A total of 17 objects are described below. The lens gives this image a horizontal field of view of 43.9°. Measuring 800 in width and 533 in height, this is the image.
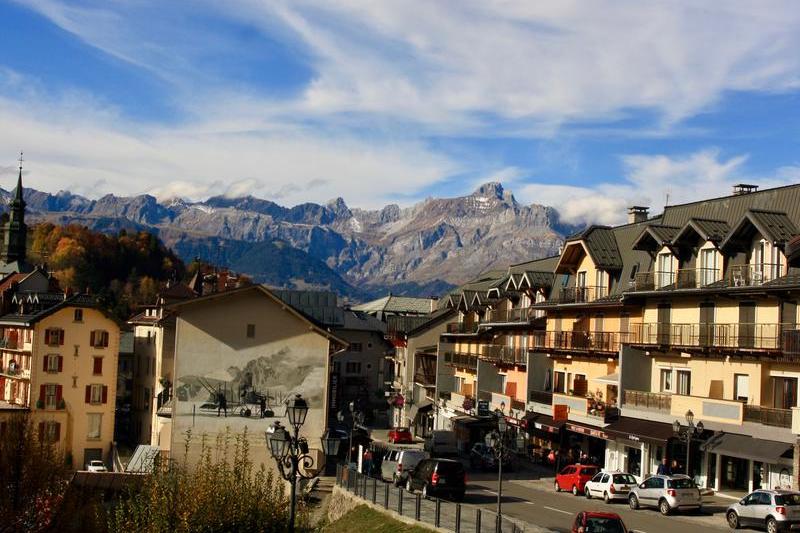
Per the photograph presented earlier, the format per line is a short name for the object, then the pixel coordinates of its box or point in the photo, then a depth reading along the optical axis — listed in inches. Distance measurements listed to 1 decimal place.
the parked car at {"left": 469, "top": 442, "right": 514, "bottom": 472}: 2330.2
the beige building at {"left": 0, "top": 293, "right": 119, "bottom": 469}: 3432.6
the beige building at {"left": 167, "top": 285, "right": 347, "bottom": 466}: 2303.2
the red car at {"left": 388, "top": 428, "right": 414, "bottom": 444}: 3093.0
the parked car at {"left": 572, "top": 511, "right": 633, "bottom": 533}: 1182.9
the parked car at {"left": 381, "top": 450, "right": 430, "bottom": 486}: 1804.5
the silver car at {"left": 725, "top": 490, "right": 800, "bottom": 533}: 1301.7
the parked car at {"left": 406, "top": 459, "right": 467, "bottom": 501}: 1628.9
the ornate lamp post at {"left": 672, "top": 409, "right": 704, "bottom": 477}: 1678.8
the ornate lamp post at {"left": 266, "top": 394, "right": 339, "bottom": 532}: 1041.5
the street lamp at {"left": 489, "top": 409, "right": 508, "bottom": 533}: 1353.0
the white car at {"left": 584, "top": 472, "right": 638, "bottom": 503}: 1686.8
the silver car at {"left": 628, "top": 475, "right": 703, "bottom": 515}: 1523.1
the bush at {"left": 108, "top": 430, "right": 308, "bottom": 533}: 1023.6
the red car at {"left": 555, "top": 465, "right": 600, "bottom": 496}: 1820.9
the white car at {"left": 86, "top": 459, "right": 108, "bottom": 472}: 3133.1
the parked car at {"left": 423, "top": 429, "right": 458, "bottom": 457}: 2399.1
